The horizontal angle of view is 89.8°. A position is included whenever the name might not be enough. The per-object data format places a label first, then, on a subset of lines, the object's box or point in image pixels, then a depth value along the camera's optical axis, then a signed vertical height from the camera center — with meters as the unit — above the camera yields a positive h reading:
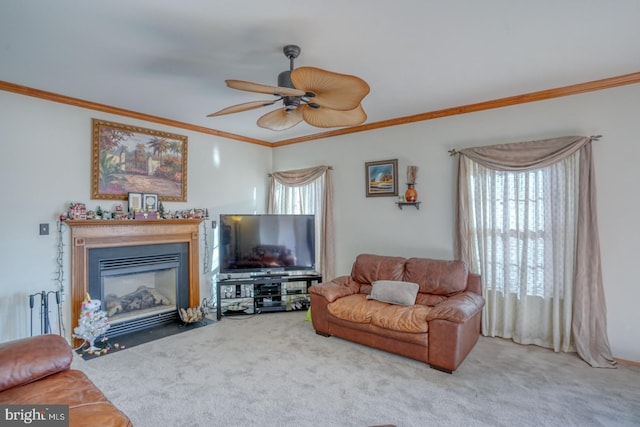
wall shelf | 4.19 +0.13
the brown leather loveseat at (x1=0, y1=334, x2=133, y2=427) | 1.47 -0.90
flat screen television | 4.58 -0.42
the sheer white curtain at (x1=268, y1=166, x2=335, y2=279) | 4.96 +0.25
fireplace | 3.55 -0.66
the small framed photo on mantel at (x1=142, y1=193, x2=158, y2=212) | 4.08 +0.17
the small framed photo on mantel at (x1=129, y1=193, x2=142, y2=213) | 3.95 +0.16
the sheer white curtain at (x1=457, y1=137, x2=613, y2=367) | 3.10 -0.30
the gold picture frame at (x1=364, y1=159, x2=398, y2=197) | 4.43 +0.51
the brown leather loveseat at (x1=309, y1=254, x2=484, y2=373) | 2.87 -0.96
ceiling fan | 1.90 +0.80
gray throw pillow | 3.42 -0.85
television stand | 4.52 -1.14
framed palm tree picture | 3.74 +0.67
